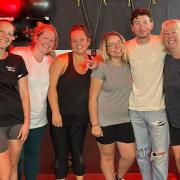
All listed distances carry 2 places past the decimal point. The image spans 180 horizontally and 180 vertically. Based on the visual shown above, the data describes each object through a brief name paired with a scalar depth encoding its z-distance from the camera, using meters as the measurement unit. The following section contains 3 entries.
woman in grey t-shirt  2.36
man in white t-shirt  2.34
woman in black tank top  2.36
